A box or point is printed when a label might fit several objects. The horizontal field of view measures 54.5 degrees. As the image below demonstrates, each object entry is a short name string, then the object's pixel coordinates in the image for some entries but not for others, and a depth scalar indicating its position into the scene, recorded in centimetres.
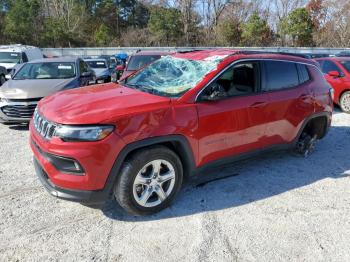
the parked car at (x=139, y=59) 989
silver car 689
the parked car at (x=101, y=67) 1267
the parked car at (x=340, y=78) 894
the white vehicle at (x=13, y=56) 1443
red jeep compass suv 321
